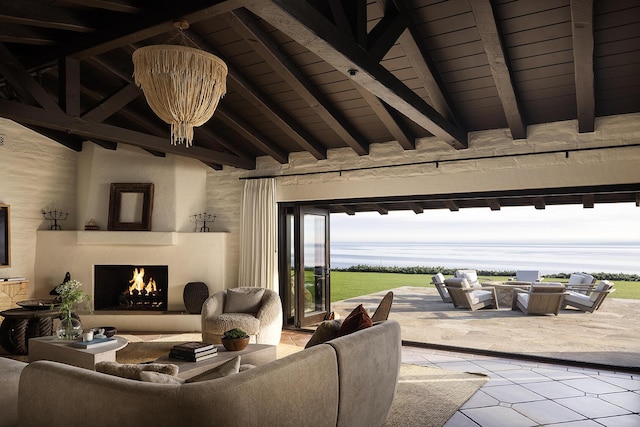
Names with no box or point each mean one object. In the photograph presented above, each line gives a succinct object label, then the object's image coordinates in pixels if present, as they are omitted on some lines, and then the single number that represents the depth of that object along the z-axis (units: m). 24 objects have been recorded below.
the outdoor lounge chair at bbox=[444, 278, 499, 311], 8.96
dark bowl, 4.95
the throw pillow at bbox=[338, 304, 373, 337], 3.36
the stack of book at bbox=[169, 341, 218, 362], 4.08
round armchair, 5.40
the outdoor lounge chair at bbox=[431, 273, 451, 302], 9.53
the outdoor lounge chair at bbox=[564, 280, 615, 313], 8.12
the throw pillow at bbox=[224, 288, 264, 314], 5.82
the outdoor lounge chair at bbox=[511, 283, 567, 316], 8.14
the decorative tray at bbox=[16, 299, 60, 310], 5.64
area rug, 3.62
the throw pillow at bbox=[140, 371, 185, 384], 2.24
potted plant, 4.41
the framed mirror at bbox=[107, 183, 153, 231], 7.38
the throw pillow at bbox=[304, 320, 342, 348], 3.42
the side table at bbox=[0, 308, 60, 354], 5.58
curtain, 7.08
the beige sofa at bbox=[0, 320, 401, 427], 1.97
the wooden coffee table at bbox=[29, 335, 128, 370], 4.32
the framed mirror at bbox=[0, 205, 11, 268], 6.73
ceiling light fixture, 3.15
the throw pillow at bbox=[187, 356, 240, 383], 2.77
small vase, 4.77
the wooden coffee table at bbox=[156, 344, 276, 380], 3.84
